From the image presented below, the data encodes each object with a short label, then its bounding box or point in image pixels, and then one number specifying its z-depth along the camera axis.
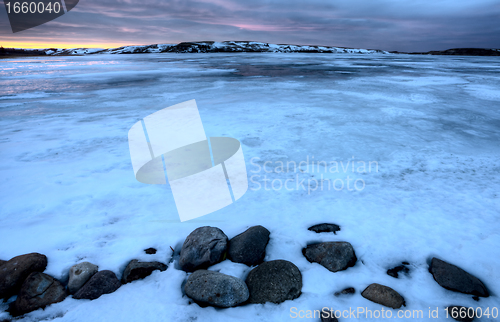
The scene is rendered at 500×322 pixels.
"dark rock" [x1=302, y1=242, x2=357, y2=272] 2.48
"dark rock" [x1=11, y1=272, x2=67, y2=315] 2.04
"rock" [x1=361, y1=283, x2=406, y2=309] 2.10
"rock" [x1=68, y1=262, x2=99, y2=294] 2.23
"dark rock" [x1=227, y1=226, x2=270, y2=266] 2.57
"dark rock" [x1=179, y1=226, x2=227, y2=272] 2.49
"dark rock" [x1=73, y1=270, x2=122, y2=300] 2.17
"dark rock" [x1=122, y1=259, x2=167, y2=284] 2.36
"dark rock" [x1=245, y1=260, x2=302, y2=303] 2.17
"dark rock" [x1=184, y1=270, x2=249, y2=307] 2.09
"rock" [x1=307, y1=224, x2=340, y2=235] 2.94
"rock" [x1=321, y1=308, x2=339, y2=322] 2.00
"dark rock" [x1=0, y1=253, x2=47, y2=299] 2.17
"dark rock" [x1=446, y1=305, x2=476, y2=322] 2.00
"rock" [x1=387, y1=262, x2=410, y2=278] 2.39
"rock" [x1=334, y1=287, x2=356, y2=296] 2.23
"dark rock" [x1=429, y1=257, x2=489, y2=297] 2.19
